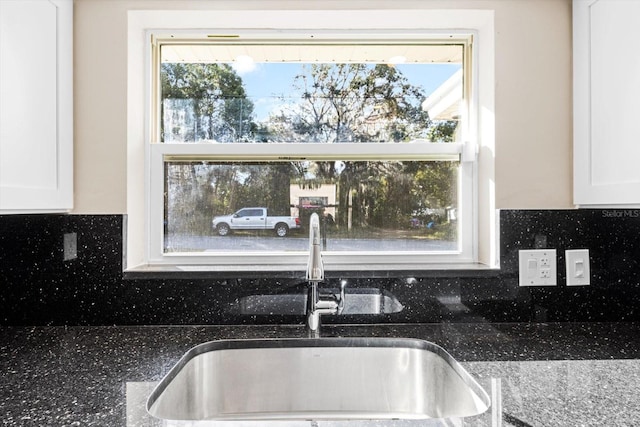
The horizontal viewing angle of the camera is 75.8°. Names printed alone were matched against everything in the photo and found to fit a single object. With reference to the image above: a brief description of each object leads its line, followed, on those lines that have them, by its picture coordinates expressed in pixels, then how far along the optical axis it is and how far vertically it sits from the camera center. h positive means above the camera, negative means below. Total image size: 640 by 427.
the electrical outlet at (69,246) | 1.37 -0.12
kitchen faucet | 1.26 -0.26
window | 1.54 +0.24
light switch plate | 1.40 -0.19
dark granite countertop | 0.80 -0.39
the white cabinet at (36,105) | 1.05 +0.30
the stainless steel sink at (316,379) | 1.22 -0.51
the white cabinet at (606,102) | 1.12 +0.32
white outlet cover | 1.40 -0.20
